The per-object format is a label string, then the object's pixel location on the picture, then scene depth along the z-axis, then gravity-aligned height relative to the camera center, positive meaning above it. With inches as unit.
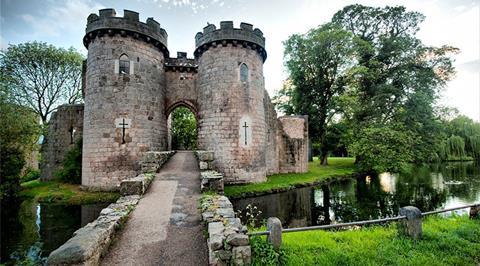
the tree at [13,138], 406.6 +2.4
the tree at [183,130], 962.2 +45.4
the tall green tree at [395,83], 666.8 +191.3
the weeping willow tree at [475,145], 968.0 -15.3
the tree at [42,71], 678.5 +226.5
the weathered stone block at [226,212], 178.2 -59.6
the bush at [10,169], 422.9 -59.3
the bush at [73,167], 498.6 -61.7
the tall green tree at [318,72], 743.1 +247.7
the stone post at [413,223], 195.6 -72.6
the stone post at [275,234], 162.4 -68.6
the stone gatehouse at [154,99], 434.6 +88.9
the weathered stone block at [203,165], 333.1 -38.4
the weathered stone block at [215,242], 130.4 -60.4
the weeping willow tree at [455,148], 949.8 -28.1
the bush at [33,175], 693.3 -117.4
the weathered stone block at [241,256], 133.2 -69.7
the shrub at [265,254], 147.9 -79.2
